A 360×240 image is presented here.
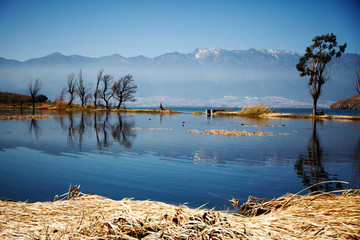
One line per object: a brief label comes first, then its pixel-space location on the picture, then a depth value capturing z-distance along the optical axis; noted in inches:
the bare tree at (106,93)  3058.1
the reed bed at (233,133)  811.4
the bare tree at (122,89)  3126.7
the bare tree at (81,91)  3276.3
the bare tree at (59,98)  3318.9
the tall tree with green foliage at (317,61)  1755.7
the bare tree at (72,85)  3162.4
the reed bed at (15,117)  1337.4
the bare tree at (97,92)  3097.4
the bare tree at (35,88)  2873.5
